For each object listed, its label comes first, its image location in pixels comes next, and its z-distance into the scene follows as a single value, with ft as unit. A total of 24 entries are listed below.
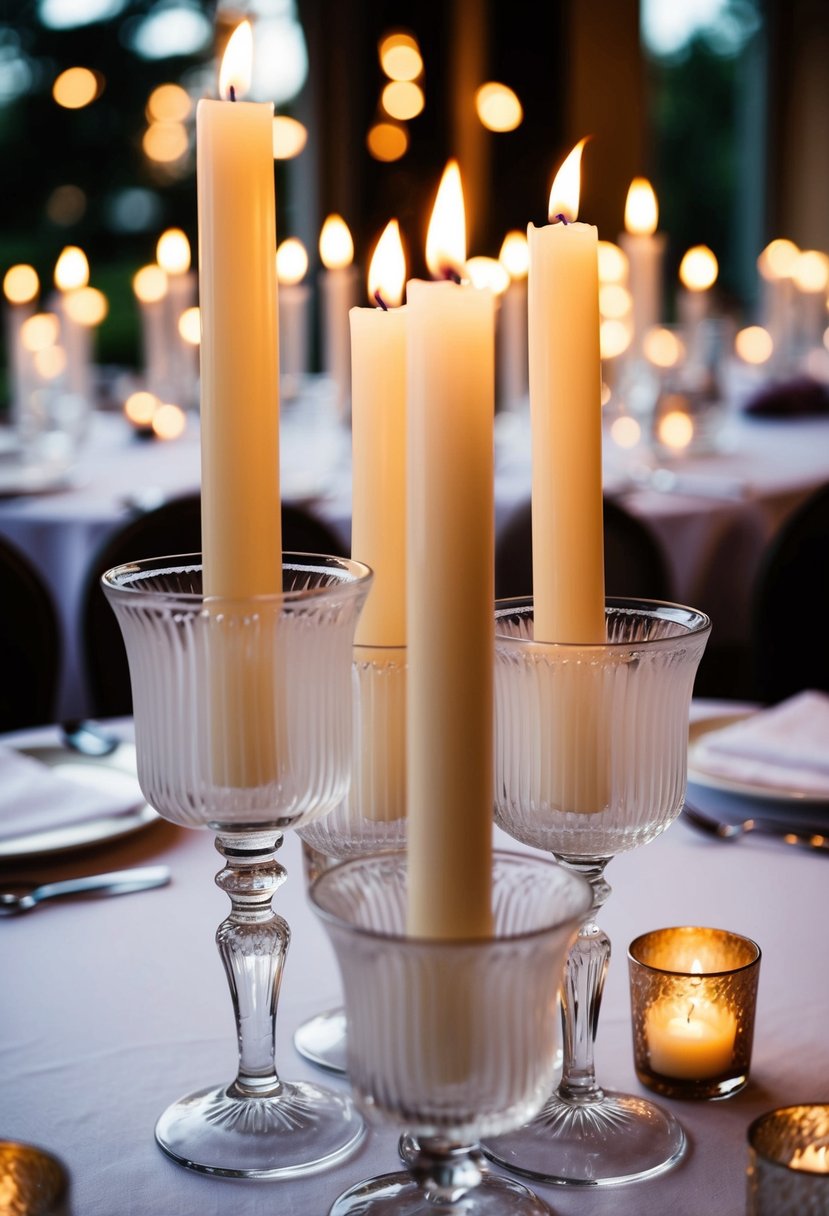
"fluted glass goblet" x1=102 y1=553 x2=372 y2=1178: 3.29
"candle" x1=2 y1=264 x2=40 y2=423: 12.39
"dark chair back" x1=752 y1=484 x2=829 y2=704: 8.50
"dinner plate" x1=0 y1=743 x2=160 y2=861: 4.50
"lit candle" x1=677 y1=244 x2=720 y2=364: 11.65
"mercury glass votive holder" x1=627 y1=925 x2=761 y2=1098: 3.61
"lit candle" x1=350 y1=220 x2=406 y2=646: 3.49
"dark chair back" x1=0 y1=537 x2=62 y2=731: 7.45
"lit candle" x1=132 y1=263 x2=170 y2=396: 14.41
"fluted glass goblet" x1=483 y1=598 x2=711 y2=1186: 3.38
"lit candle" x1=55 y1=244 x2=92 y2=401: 12.65
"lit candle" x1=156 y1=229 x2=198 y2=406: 14.99
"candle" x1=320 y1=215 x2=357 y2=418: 11.48
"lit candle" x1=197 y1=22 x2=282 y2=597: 3.35
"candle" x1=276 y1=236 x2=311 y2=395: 12.98
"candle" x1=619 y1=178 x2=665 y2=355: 12.88
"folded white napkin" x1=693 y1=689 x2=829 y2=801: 4.86
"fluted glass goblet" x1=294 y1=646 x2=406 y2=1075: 3.55
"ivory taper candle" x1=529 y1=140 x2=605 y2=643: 3.40
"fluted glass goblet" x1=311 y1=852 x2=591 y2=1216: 2.93
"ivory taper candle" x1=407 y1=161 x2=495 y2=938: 2.96
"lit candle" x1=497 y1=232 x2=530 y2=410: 12.60
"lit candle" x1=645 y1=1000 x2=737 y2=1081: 3.60
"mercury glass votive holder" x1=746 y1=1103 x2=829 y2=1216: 2.99
